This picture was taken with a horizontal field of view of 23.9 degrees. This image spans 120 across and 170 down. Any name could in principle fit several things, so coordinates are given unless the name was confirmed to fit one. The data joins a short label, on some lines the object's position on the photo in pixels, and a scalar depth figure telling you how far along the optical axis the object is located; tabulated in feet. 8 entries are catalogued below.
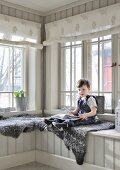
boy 11.22
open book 12.00
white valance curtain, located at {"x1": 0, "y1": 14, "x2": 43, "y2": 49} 13.55
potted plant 14.25
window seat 9.93
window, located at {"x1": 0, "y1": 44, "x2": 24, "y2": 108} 14.28
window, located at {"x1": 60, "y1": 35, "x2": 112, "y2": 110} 12.71
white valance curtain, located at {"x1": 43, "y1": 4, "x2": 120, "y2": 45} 11.90
